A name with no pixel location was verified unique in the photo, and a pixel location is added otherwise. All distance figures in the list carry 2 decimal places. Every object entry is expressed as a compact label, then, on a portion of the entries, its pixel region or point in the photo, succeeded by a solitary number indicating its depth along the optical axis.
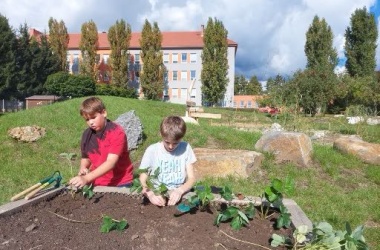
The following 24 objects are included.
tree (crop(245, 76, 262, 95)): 68.84
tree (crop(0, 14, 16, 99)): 39.78
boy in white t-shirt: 2.77
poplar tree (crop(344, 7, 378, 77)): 40.34
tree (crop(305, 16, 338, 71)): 41.34
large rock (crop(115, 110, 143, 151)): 7.64
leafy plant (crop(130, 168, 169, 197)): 2.24
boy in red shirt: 2.82
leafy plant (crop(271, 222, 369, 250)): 1.59
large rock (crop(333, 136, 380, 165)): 7.15
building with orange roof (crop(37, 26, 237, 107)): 55.44
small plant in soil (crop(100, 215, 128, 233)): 1.95
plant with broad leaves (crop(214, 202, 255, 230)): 1.95
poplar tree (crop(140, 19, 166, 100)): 45.28
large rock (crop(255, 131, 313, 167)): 6.66
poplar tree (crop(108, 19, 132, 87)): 45.62
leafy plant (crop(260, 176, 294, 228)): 1.97
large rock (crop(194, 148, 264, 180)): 6.05
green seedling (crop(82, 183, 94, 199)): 2.46
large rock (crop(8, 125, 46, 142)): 8.17
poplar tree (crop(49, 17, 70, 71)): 47.66
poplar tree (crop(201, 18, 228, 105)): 44.16
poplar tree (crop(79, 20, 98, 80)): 46.50
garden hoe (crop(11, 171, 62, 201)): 2.37
